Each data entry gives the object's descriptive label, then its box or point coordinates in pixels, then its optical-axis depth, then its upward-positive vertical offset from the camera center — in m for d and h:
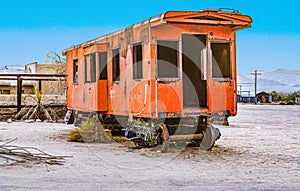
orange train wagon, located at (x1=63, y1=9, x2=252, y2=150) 10.97 +0.55
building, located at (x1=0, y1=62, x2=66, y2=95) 22.94 +0.93
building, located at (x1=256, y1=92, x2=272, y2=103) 65.41 -0.22
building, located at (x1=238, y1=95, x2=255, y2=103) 66.33 -0.49
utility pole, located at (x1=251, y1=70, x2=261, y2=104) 75.69 +2.19
